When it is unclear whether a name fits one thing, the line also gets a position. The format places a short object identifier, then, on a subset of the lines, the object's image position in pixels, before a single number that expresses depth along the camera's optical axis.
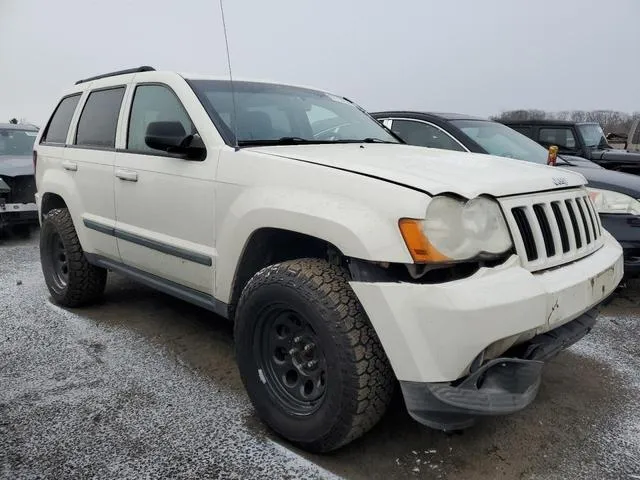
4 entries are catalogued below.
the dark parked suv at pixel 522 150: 4.57
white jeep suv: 2.06
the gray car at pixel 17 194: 7.30
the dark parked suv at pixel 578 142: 8.87
